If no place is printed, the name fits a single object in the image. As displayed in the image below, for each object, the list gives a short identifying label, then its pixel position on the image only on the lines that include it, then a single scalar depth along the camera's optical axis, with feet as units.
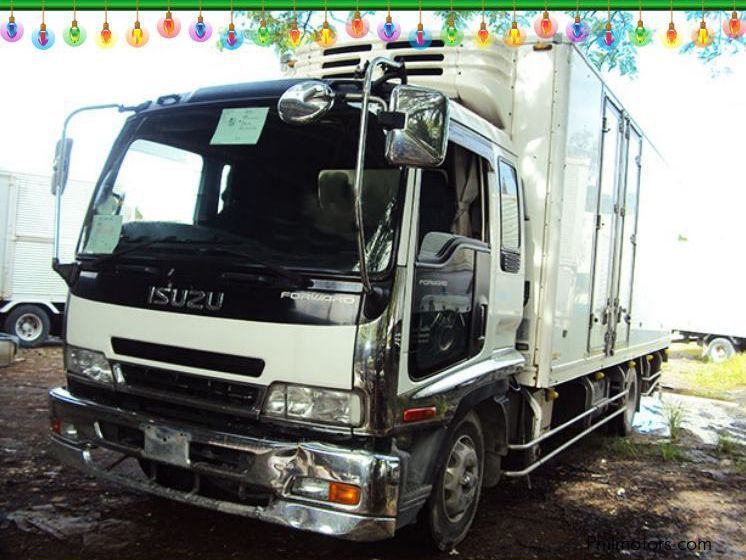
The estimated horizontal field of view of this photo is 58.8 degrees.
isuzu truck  9.57
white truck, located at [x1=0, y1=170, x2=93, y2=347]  36.24
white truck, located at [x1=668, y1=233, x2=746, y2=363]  55.47
